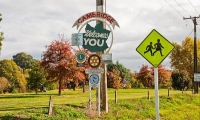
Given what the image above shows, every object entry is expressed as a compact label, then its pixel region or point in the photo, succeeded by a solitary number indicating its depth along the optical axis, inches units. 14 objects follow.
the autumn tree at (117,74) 2217.8
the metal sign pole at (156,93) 417.4
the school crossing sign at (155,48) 425.1
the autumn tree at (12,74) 2333.2
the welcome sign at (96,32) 735.7
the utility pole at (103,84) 772.0
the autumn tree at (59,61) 1180.5
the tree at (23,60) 4146.2
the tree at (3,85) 2012.7
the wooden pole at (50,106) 637.7
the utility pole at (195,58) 1717.3
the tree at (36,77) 1746.2
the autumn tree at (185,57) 2743.6
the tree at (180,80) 2337.6
